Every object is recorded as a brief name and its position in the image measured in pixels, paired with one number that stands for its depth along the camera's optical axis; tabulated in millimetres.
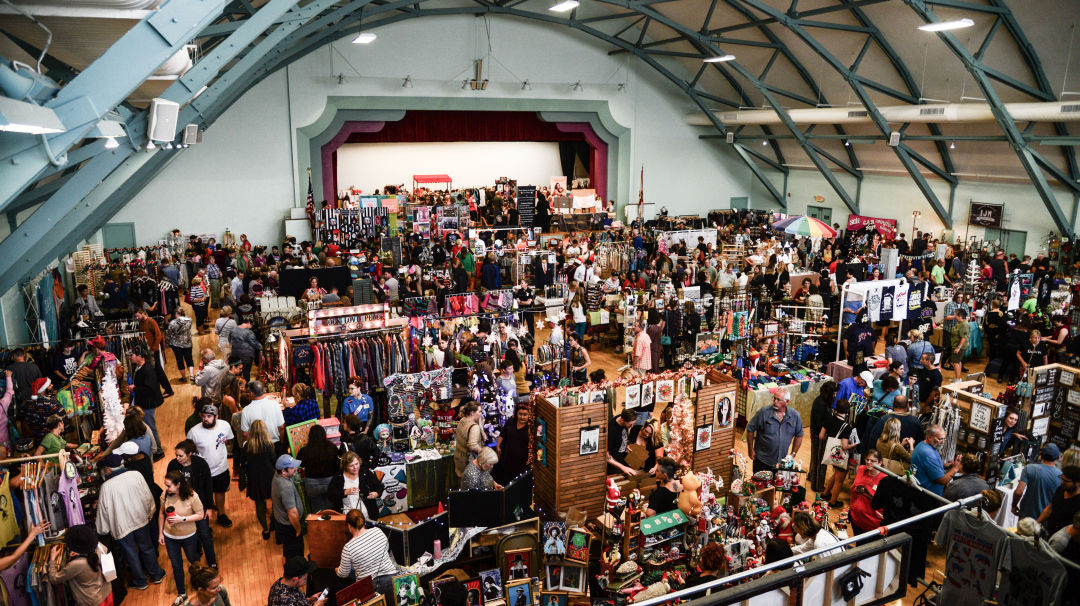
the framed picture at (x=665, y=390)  6911
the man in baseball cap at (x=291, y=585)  4109
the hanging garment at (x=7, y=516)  4820
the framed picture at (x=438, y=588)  4758
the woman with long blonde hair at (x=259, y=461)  5906
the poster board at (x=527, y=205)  19875
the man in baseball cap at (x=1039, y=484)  5520
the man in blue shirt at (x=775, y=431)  6492
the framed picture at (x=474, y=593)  4754
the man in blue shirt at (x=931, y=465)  5770
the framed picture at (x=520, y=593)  4719
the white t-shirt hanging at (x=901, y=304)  9656
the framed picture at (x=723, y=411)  6703
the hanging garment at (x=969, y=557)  4457
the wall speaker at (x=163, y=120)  5602
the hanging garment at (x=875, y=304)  9484
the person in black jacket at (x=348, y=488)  5516
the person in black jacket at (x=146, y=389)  7328
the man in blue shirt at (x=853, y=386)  7305
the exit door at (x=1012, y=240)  15633
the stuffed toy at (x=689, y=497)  5402
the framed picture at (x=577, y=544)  5168
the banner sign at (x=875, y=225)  18395
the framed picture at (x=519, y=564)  5109
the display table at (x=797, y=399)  8125
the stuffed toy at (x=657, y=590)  4461
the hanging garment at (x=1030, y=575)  4160
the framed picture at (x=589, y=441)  6157
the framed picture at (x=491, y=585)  4852
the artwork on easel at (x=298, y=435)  6453
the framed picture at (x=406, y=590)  4629
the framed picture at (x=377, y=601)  4281
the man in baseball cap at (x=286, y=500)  5520
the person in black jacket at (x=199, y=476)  5410
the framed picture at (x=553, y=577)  5160
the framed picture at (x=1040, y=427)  7078
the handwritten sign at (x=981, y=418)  6563
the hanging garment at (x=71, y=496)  5176
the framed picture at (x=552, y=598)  4848
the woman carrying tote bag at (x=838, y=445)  6727
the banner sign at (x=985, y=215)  15948
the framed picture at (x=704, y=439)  6664
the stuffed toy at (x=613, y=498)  5717
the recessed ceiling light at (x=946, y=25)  10402
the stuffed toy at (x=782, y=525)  5344
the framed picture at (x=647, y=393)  6840
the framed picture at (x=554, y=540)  5133
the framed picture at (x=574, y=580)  5145
